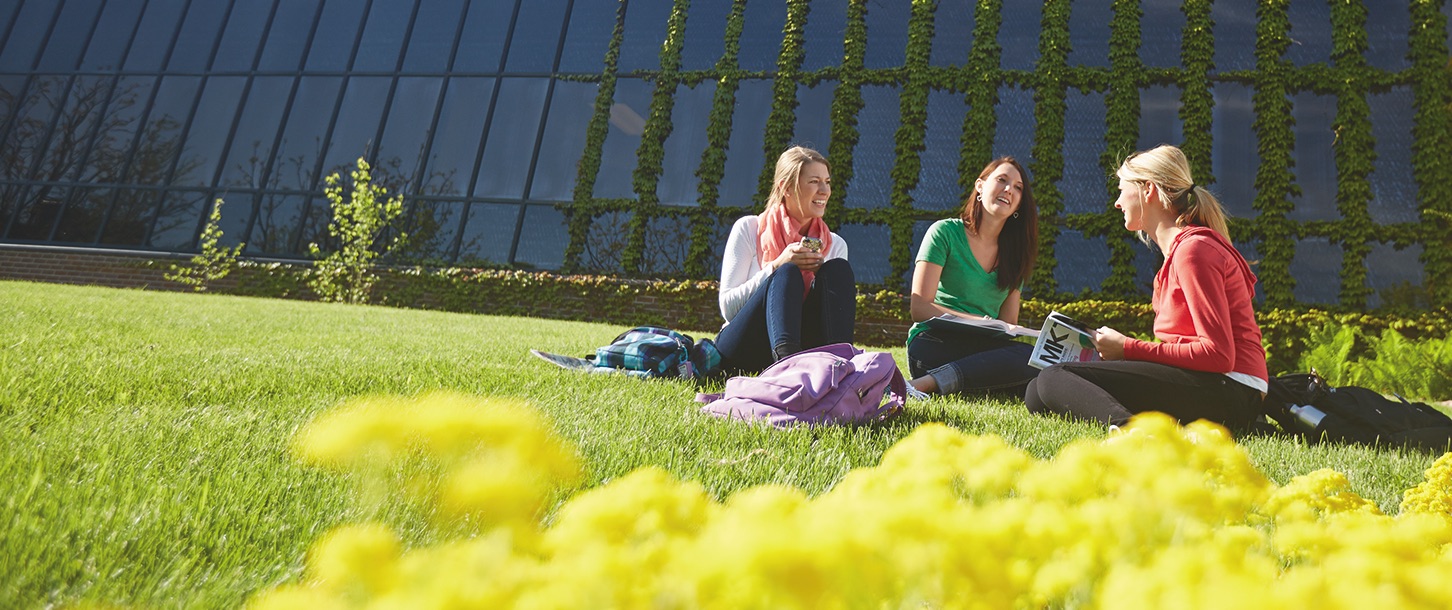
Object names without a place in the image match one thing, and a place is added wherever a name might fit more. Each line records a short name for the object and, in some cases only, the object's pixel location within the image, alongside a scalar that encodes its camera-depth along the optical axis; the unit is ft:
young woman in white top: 10.15
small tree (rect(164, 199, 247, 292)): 39.70
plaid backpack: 10.61
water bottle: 8.77
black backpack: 8.50
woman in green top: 11.58
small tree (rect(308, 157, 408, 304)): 38.11
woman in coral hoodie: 8.21
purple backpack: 7.22
